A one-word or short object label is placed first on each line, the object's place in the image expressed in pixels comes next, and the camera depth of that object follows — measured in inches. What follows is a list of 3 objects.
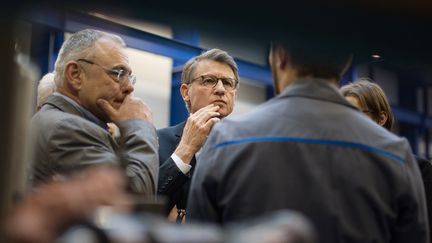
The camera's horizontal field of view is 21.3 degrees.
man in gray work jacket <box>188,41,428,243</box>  92.2
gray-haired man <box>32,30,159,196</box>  99.0
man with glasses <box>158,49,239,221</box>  117.8
